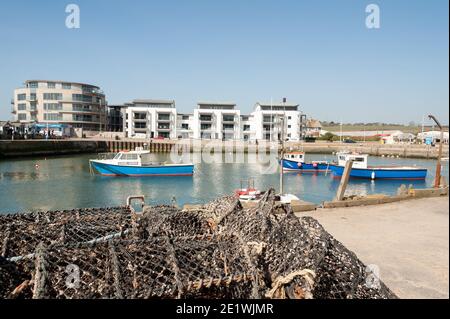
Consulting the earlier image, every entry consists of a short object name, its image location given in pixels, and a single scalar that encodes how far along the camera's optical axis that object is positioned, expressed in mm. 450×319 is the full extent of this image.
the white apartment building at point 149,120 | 58594
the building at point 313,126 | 91112
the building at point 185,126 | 61844
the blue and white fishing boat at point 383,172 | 27125
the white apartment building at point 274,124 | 59844
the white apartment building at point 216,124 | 59844
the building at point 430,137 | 56203
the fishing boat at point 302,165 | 31047
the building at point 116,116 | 71000
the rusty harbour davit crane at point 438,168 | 12834
